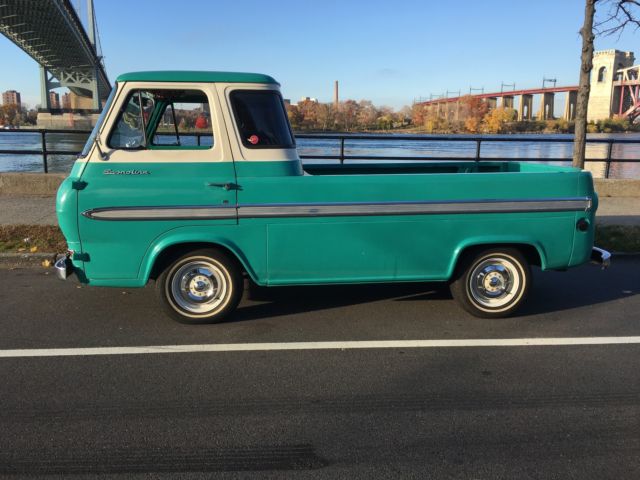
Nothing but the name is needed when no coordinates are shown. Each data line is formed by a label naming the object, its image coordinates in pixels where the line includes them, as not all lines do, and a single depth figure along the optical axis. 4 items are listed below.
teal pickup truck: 4.45
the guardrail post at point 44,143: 10.87
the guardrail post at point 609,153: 11.66
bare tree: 8.59
